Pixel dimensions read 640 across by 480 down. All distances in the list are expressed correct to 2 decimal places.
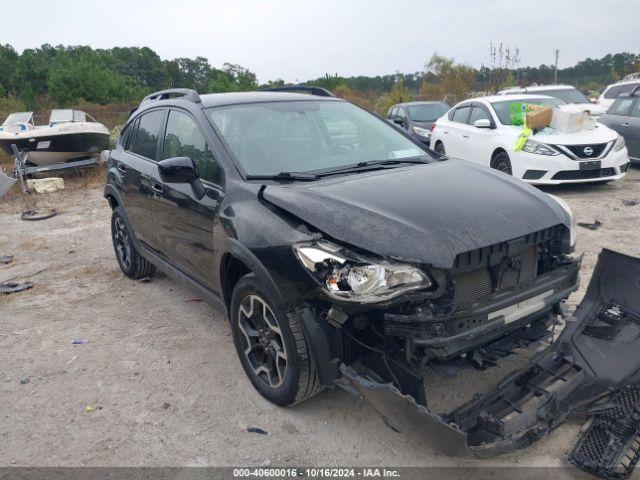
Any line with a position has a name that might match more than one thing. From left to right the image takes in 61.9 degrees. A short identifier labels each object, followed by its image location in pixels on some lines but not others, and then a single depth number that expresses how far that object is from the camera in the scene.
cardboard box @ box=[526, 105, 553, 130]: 8.34
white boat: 12.77
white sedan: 8.10
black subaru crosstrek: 2.46
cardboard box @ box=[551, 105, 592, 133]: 8.29
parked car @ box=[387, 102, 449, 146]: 14.12
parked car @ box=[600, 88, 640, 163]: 9.91
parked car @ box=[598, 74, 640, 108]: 12.78
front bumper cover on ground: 2.33
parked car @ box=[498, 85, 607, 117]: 11.75
